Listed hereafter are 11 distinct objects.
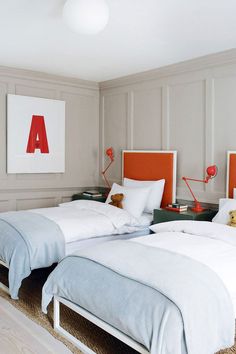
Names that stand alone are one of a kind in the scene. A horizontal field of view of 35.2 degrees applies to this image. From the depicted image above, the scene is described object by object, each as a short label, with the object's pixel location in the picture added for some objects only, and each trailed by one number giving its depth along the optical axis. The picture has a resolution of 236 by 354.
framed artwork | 4.95
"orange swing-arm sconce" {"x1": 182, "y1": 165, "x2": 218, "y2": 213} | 4.01
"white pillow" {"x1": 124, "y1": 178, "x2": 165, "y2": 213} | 4.63
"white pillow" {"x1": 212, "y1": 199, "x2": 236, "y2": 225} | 3.65
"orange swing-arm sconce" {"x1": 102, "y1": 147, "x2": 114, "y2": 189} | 5.50
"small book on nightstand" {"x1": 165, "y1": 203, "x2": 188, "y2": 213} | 4.16
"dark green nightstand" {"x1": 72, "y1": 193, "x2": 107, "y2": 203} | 5.34
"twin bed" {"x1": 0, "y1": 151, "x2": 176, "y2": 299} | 3.27
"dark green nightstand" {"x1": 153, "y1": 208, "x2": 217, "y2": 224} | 3.99
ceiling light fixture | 2.58
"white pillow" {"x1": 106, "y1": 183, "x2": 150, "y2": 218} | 4.47
